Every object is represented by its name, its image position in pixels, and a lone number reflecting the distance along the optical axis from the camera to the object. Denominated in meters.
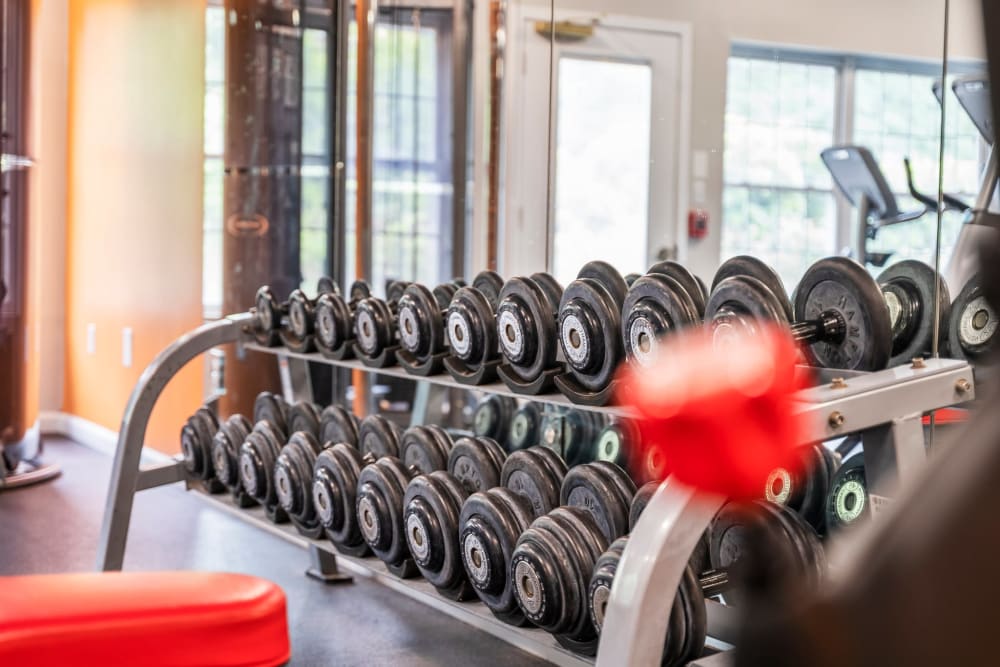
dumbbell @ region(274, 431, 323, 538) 2.73
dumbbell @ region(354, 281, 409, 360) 2.58
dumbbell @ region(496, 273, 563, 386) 2.08
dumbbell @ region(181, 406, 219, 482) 3.18
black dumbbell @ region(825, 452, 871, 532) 1.99
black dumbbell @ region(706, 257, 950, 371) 1.61
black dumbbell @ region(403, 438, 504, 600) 2.25
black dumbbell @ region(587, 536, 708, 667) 1.74
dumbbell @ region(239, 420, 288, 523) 2.90
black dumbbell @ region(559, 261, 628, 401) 1.90
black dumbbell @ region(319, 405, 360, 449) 2.91
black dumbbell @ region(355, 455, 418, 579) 2.42
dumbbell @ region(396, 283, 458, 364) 2.42
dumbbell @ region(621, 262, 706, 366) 1.74
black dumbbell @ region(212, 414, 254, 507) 3.06
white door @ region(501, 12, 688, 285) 3.19
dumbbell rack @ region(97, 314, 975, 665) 1.40
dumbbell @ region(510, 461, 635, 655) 1.90
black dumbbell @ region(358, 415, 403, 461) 2.77
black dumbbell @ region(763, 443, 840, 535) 2.04
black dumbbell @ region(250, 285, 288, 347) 3.03
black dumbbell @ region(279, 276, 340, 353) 2.88
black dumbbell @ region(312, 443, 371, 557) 2.57
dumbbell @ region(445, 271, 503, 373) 2.25
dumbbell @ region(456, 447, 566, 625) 2.08
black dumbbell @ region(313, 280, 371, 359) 2.73
